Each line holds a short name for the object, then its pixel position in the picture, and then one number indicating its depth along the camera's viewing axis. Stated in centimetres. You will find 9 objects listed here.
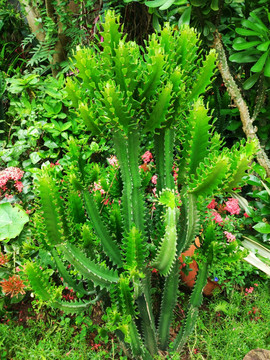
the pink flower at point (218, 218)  252
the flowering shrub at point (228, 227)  236
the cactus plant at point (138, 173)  145
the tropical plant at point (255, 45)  246
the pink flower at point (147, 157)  264
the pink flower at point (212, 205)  262
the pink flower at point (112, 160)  246
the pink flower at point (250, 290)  248
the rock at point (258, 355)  181
